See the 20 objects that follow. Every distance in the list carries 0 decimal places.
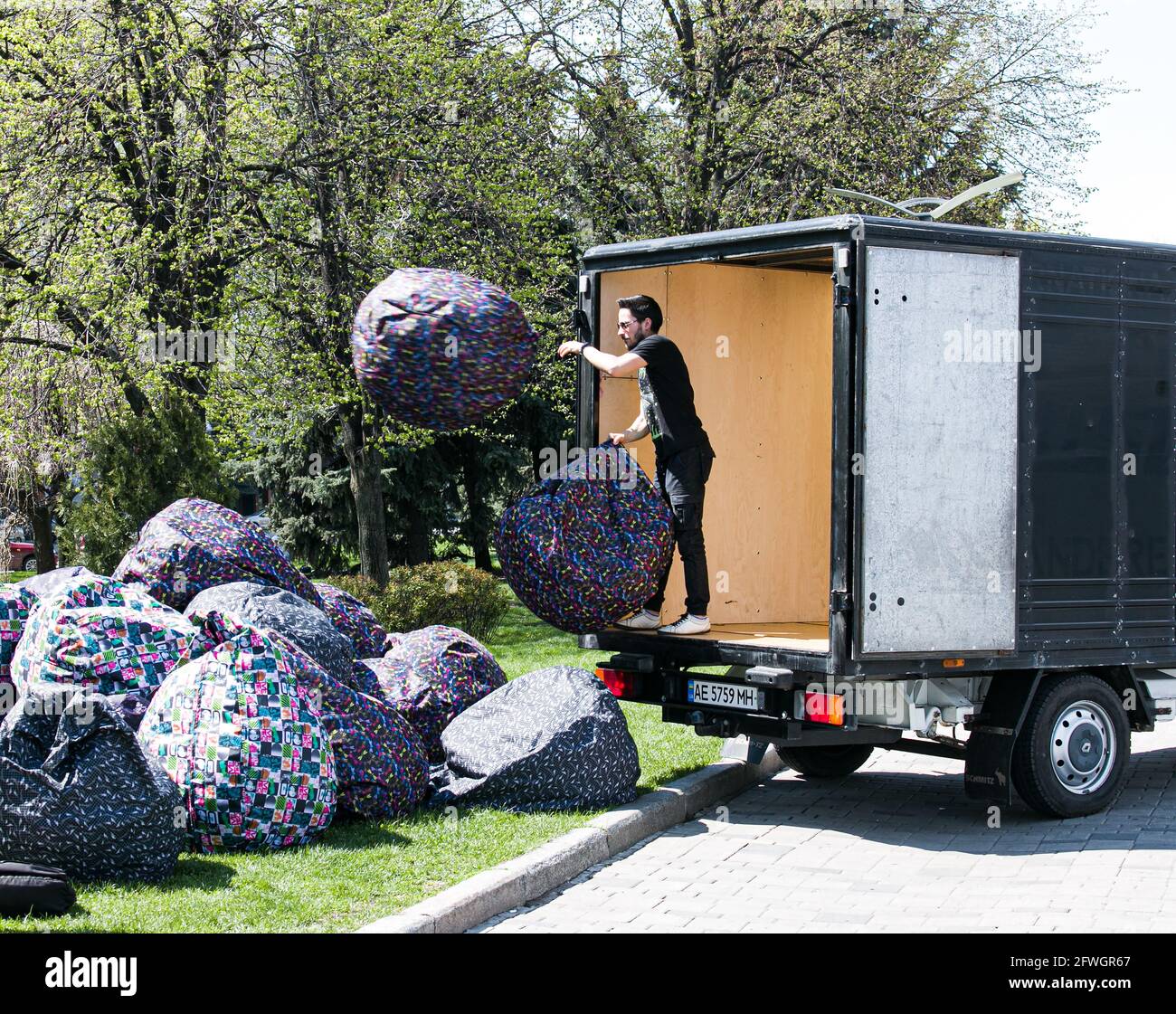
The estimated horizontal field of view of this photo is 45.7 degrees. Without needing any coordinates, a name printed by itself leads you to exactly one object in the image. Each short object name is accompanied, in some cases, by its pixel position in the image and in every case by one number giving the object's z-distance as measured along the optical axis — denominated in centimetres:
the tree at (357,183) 1616
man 820
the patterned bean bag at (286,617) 719
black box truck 714
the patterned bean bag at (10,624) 725
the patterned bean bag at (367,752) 684
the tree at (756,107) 1966
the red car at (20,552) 3612
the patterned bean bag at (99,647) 677
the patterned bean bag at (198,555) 778
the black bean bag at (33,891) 504
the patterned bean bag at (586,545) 788
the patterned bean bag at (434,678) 806
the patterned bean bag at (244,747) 620
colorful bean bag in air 655
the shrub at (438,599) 1549
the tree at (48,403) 1633
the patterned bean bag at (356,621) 866
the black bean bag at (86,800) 553
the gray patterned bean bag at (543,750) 741
